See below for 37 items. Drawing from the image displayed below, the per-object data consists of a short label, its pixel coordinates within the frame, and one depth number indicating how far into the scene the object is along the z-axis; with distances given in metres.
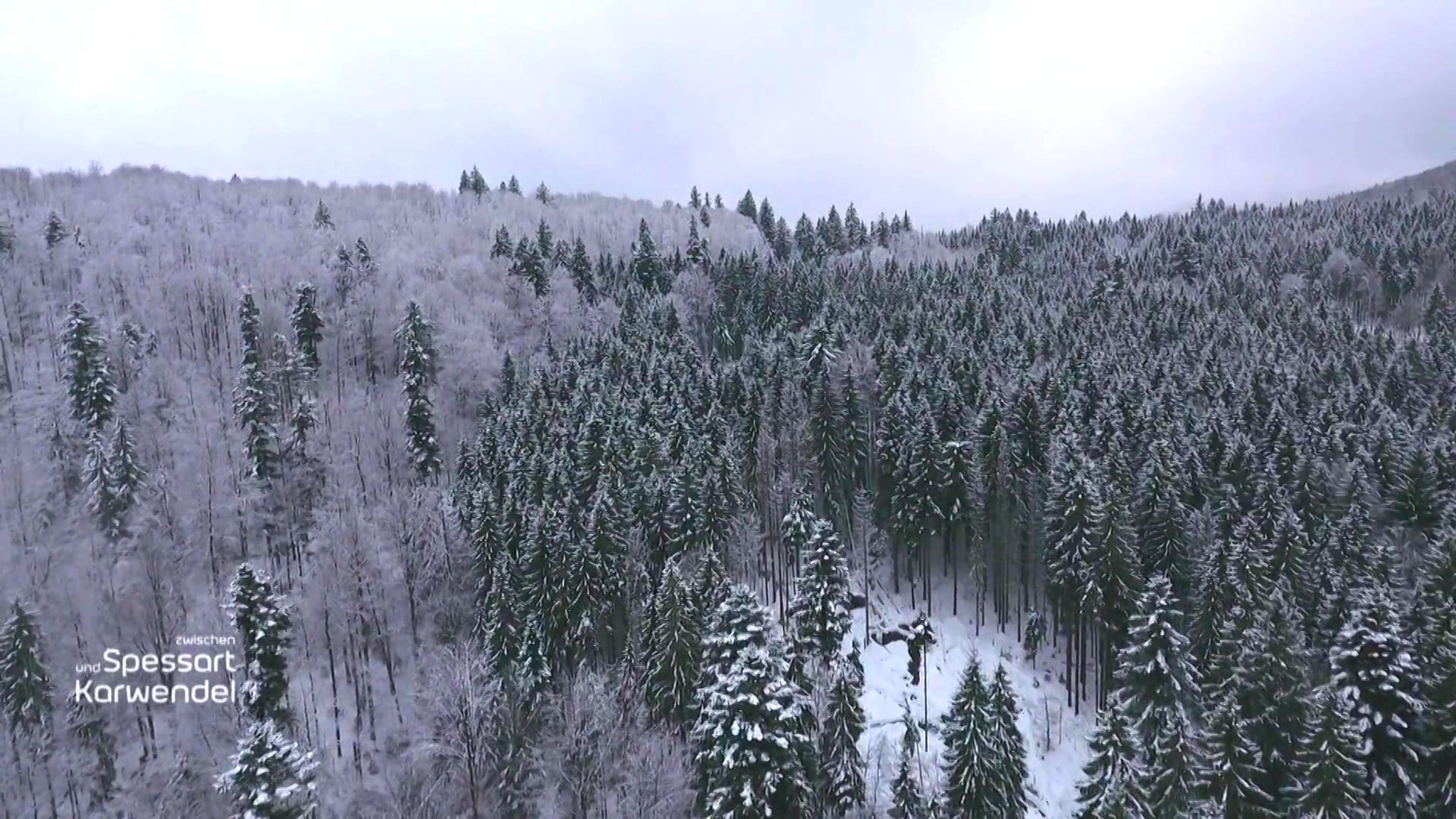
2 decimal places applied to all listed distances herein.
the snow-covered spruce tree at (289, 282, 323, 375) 84.25
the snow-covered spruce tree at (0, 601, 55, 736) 43.03
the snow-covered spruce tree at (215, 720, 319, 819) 27.22
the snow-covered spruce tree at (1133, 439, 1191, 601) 47.41
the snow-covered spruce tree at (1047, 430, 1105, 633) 46.84
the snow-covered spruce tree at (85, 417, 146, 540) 56.75
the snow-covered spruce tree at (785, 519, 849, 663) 44.78
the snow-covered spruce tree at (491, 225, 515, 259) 125.75
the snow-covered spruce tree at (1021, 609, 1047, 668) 53.47
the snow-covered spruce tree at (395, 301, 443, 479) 70.44
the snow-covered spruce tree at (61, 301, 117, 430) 65.56
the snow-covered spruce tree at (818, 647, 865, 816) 37.31
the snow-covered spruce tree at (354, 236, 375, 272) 108.00
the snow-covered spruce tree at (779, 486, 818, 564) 54.06
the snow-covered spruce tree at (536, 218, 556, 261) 126.38
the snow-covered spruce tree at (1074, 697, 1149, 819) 30.92
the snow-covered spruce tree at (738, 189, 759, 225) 181.88
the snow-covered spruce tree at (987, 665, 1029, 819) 35.00
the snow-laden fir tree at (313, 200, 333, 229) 130.46
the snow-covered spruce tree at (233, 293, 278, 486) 64.81
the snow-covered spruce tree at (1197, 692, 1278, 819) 30.56
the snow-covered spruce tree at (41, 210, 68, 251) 98.12
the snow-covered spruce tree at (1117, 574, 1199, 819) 34.47
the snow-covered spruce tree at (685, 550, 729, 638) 41.97
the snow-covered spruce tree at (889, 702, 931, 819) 35.16
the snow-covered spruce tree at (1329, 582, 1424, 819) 30.70
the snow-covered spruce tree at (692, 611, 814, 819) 28.50
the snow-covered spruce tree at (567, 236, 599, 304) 120.62
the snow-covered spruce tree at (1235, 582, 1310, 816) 32.19
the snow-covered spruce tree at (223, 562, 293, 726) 41.47
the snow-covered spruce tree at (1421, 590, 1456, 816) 29.50
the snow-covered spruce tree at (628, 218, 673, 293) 121.38
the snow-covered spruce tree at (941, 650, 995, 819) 34.25
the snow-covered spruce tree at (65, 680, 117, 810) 44.81
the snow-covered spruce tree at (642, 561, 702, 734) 40.59
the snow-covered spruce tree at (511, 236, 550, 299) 116.75
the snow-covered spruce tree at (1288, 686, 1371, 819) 28.84
